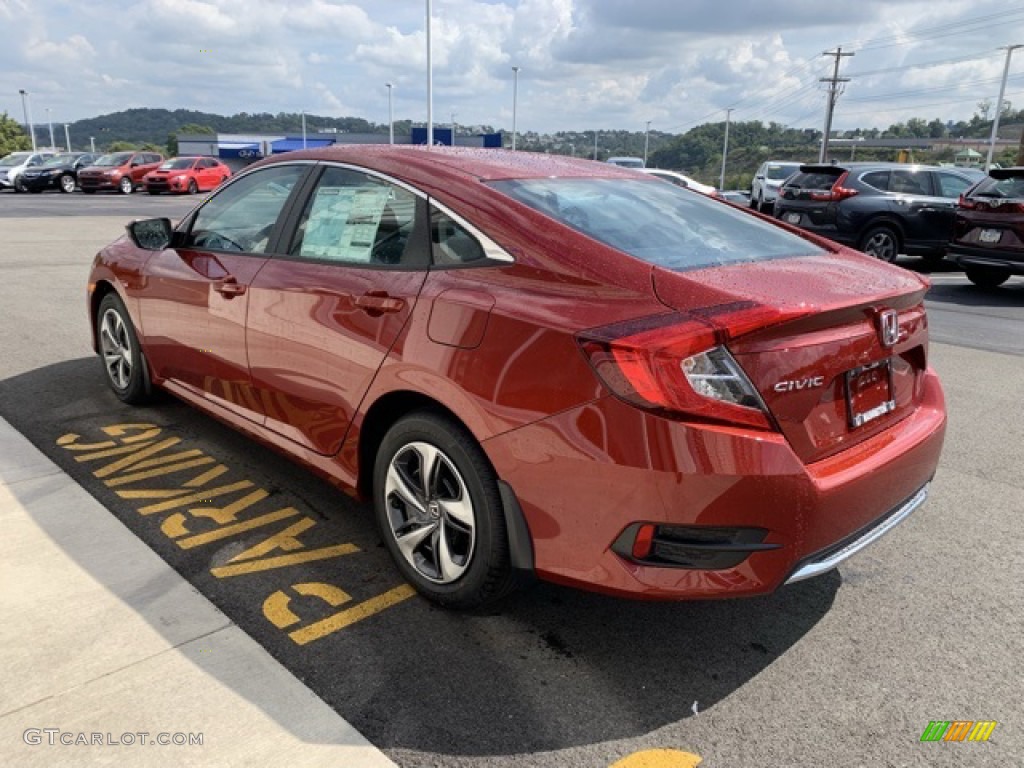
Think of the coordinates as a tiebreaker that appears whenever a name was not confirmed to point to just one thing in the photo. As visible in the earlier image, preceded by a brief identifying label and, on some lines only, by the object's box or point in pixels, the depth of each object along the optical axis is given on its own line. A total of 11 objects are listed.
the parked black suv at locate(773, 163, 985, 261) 13.04
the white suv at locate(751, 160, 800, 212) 21.95
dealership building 72.94
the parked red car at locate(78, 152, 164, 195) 31.58
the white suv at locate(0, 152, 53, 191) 32.41
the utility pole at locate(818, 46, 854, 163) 60.15
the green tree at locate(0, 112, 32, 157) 78.94
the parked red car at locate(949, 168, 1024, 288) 10.33
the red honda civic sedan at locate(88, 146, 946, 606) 2.26
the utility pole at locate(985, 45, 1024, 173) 46.03
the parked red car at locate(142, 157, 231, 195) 31.03
